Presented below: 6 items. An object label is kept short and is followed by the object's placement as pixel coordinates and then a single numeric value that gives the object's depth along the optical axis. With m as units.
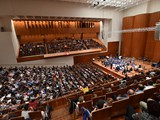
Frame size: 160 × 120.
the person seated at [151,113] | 1.68
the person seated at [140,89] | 3.38
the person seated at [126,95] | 3.18
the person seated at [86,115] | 2.58
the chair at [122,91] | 3.66
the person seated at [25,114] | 3.11
